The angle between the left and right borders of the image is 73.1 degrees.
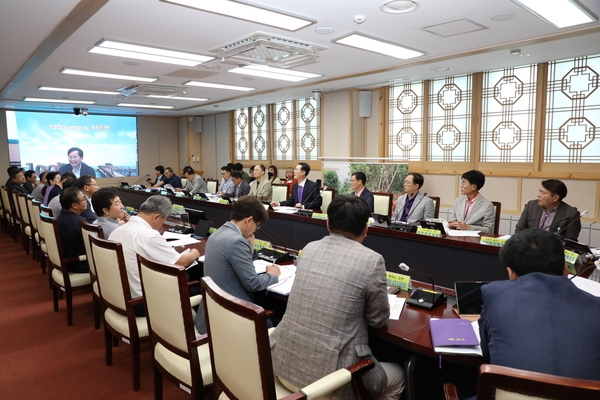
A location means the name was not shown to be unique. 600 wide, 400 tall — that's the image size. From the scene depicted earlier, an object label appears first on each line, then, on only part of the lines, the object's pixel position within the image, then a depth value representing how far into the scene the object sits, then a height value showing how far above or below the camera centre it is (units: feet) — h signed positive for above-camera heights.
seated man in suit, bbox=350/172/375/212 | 15.90 -1.06
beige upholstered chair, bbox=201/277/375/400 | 4.12 -2.14
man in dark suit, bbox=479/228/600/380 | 3.72 -1.57
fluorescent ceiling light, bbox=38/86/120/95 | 23.73 +4.45
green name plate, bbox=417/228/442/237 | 10.07 -1.87
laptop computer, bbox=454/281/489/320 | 5.92 -2.08
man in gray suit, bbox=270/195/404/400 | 5.06 -2.01
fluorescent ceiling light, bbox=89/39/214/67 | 14.64 +4.25
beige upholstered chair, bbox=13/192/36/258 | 16.95 -2.36
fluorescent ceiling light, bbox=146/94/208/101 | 27.29 +4.43
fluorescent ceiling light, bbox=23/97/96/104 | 27.69 +4.51
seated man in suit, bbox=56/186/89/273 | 10.88 -1.79
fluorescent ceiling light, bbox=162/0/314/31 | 10.57 +4.12
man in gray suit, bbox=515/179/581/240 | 10.55 -1.56
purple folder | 4.86 -2.19
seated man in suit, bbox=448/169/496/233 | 12.66 -1.59
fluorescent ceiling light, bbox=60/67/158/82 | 18.88 +4.34
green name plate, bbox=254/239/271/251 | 9.76 -2.04
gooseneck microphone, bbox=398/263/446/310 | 6.23 -2.21
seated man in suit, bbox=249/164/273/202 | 21.16 -1.48
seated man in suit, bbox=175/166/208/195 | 26.03 -1.49
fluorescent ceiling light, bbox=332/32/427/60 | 13.94 +4.17
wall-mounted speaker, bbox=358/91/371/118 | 24.56 +3.39
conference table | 9.03 -2.36
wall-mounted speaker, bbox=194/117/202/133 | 39.24 +3.65
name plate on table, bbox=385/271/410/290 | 7.12 -2.16
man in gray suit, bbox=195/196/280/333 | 6.74 -1.72
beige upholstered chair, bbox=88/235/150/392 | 7.21 -2.50
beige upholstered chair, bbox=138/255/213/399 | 5.70 -2.44
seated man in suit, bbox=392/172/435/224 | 13.99 -1.63
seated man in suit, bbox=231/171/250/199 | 21.33 -1.29
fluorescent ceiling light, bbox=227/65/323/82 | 18.86 +4.30
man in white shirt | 7.80 -1.54
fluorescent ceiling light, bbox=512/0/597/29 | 10.69 +4.05
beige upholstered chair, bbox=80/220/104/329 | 8.90 -1.81
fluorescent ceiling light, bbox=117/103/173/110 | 31.30 +4.55
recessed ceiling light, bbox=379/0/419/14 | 10.73 +4.12
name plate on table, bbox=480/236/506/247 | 9.00 -1.91
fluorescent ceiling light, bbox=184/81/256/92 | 22.40 +4.35
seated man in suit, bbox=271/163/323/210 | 17.92 -1.48
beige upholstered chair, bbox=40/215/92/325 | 10.44 -2.73
